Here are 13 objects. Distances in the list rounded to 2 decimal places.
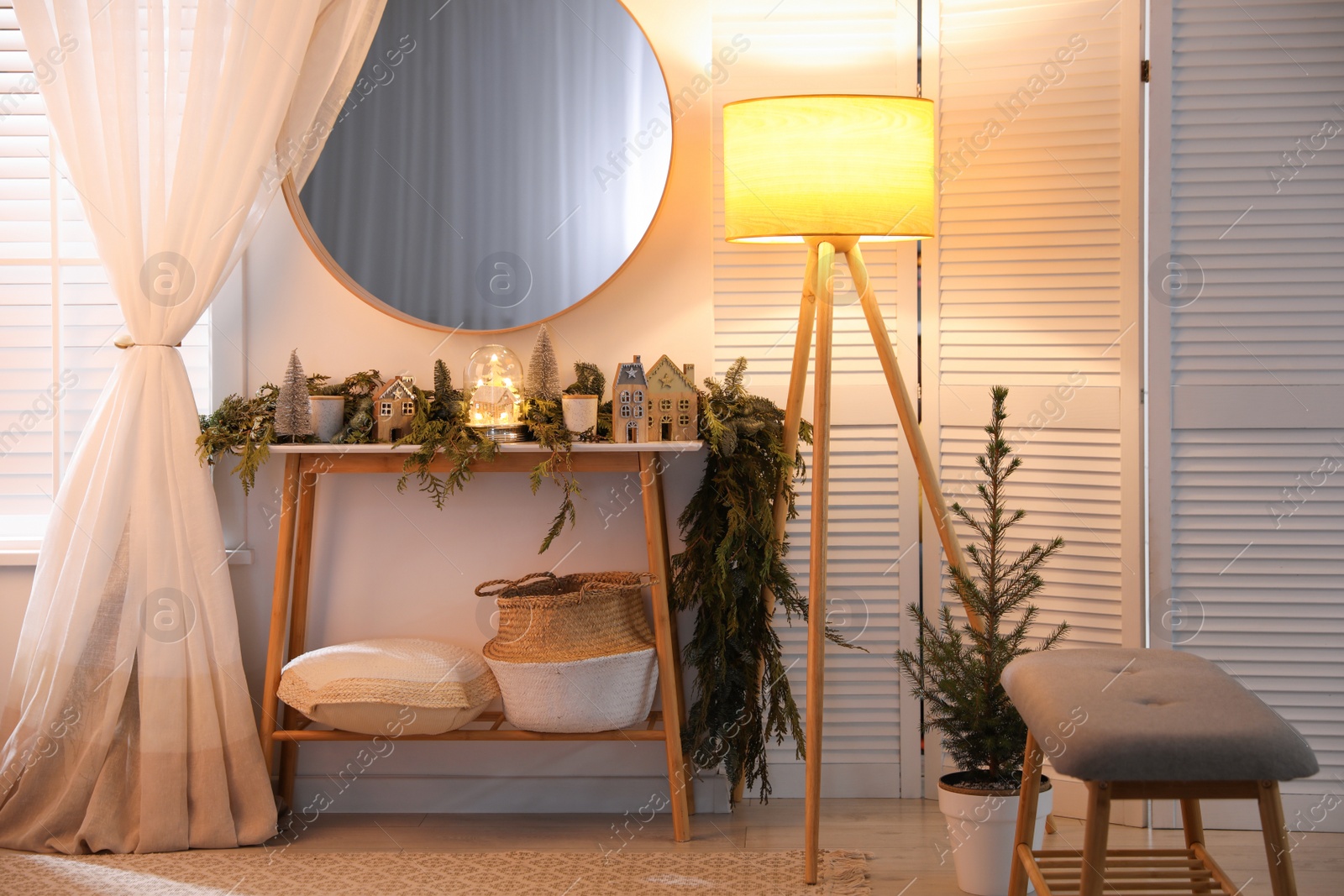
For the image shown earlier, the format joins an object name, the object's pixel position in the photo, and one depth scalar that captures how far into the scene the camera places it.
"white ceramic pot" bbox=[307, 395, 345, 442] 2.29
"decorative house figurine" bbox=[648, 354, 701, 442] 2.24
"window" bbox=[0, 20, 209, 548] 2.52
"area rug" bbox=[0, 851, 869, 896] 2.05
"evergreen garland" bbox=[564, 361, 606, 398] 2.36
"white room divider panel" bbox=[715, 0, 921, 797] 2.43
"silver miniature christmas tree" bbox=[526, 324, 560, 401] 2.35
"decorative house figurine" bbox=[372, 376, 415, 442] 2.28
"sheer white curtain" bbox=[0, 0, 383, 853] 2.24
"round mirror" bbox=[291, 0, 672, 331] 2.42
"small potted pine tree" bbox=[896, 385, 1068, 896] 2.05
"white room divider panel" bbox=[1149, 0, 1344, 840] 2.32
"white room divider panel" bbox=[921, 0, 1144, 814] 2.37
